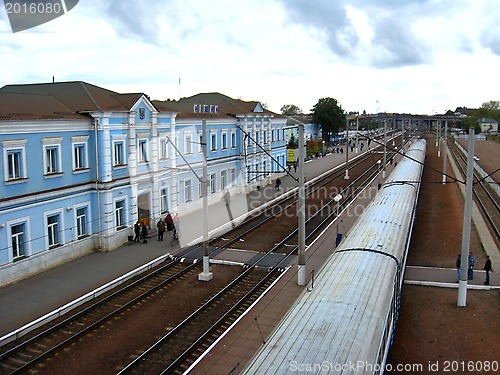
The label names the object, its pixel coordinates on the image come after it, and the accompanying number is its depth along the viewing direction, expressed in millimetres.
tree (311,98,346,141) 89875
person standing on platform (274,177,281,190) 40469
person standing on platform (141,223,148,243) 23469
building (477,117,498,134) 130300
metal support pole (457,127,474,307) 14711
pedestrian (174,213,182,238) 25005
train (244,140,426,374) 7566
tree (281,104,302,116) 160625
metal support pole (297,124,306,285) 16578
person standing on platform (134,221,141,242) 23389
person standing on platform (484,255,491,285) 16984
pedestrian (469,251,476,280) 17484
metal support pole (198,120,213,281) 17156
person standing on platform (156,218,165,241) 23766
